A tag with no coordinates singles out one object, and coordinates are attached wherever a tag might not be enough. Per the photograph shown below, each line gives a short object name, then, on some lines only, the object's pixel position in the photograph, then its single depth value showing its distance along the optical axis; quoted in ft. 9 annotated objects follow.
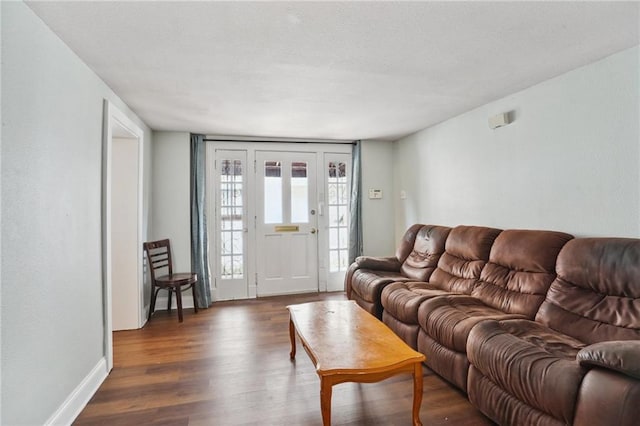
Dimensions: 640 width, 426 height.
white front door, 15.49
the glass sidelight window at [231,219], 15.06
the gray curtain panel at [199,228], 14.11
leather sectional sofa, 4.73
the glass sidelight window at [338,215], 16.48
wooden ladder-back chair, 12.20
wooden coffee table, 5.63
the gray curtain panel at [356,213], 16.29
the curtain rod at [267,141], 14.85
